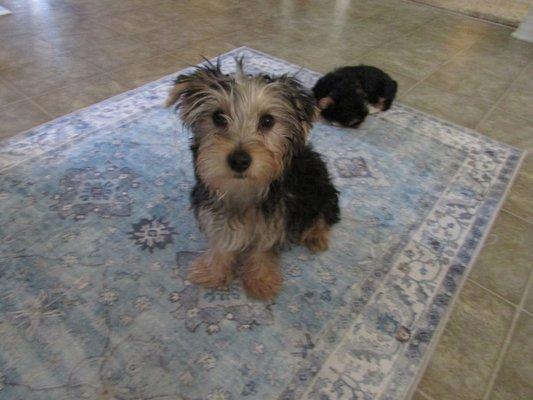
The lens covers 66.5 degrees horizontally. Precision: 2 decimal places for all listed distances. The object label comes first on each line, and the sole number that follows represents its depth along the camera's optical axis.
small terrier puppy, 0.45
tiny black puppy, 0.91
